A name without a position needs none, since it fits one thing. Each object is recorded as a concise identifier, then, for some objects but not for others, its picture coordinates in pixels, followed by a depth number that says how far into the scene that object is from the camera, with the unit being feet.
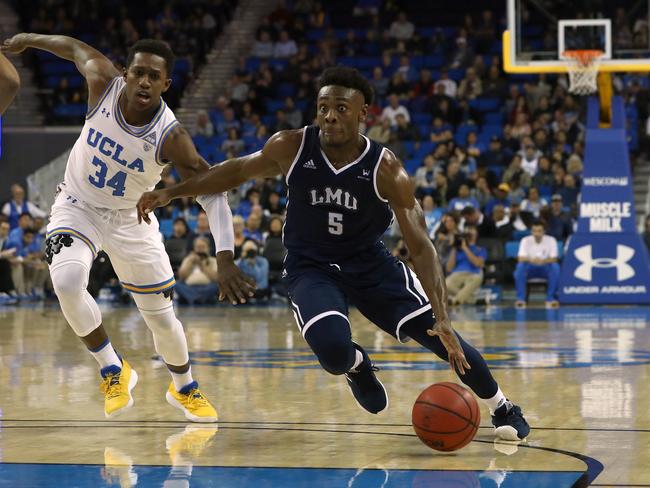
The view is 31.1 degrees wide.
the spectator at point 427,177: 59.88
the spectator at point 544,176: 58.52
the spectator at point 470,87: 68.49
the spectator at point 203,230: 54.95
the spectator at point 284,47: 78.11
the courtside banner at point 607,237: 50.24
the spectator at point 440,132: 64.08
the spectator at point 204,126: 71.61
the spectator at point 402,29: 76.23
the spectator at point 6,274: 57.82
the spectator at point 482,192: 57.67
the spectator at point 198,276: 53.88
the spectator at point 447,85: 68.64
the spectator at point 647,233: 53.88
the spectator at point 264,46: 79.00
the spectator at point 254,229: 55.62
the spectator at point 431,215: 55.93
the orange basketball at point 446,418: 18.04
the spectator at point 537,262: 51.37
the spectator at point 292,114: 69.37
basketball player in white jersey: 20.88
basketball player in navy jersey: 19.15
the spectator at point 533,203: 56.08
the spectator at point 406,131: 65.98
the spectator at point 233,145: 67.67
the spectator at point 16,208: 62.18
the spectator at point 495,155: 62.08
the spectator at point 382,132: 64.90
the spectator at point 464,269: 52.06
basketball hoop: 48.11
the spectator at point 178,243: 55.16
